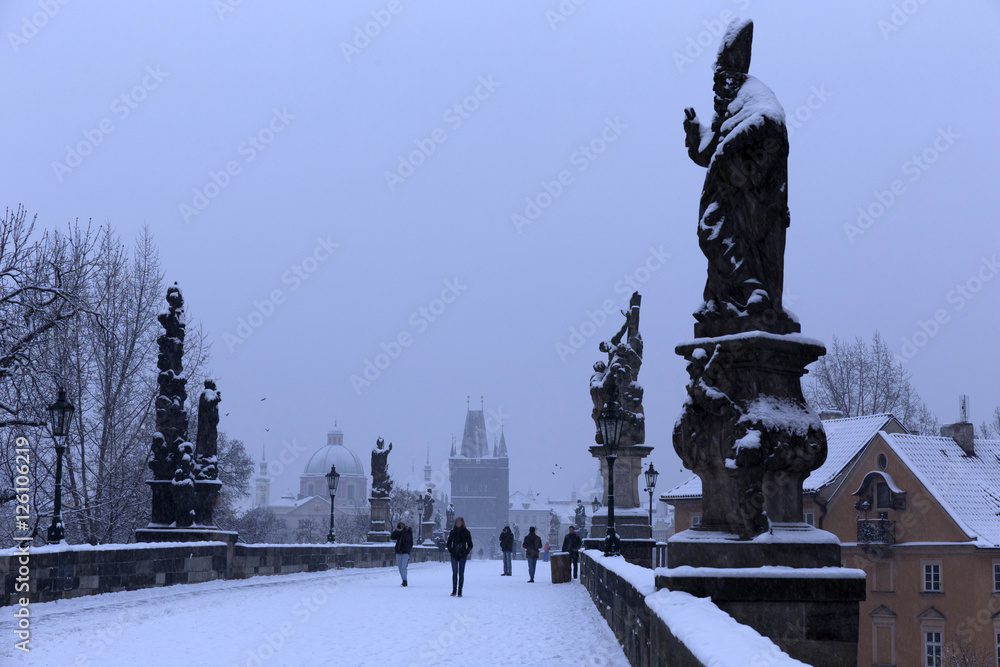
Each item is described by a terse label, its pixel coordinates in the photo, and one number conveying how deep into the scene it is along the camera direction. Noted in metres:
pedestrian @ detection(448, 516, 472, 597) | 19.45
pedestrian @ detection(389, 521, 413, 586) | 22.75
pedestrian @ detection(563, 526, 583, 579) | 27.69
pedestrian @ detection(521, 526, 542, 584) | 27.35
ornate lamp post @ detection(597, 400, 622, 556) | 18.59
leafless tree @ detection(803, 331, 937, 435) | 51.59
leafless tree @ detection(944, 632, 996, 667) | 32.66
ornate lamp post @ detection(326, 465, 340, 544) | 34.12
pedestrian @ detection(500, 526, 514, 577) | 30.61
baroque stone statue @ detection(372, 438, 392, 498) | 43.00
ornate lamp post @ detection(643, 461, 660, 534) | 36.25
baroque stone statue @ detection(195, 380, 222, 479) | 22.83
